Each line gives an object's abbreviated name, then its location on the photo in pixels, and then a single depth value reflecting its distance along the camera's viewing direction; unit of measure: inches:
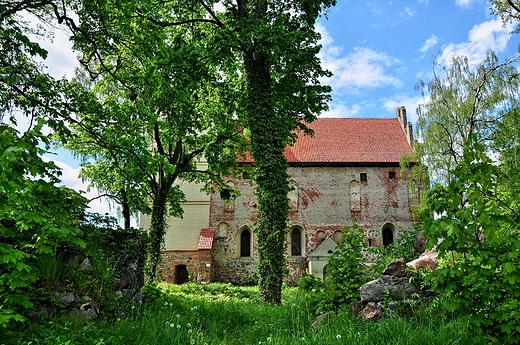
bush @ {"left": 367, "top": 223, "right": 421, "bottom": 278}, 592.0
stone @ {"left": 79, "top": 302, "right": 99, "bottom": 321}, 239.0
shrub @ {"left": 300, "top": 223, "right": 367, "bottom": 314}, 300.0
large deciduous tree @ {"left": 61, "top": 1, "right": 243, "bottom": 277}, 336.5
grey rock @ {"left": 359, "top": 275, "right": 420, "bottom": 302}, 274.4
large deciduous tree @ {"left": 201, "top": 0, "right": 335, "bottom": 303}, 492.1
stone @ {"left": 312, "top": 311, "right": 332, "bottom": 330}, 267.0
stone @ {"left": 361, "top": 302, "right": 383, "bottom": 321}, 258.2
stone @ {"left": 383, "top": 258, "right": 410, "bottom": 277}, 287.4
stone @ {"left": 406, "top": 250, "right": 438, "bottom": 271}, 307.0
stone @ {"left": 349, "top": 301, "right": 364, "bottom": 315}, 276.5
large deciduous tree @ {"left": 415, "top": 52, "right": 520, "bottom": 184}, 704.7
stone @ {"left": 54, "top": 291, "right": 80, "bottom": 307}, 237.5
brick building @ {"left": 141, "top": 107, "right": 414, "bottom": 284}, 1097.4
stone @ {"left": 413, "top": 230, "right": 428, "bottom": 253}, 631.8
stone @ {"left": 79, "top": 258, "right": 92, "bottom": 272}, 268.4
